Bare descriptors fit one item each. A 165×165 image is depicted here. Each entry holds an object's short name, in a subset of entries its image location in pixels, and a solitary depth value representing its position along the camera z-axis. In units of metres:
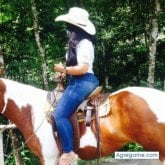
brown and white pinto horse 4.93
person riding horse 5.01
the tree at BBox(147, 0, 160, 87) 12.09
